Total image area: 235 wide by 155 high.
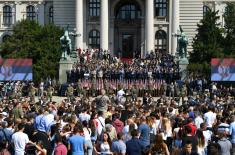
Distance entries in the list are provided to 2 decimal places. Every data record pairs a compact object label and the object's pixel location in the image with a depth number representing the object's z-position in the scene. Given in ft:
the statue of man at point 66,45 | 223.51
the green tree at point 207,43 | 234.79
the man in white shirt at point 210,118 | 81.56
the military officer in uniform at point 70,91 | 180.65
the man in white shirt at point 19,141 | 65.36
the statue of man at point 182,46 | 221.87
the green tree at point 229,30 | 244.01
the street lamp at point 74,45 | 242.68
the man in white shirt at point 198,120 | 78.15
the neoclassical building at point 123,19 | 296.51
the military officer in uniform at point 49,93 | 175.18
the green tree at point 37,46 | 246.06
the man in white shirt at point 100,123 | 74.76
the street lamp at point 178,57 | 219.20
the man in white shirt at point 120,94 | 155.06
